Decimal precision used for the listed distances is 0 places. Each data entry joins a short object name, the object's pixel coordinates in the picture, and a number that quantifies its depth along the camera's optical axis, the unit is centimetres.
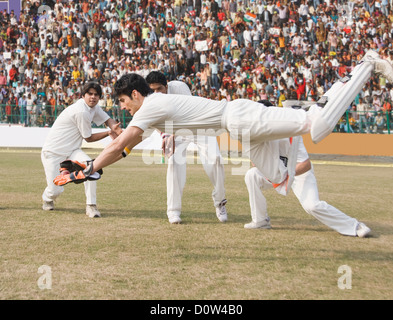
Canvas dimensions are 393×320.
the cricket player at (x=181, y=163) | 821
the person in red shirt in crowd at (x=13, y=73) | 2872
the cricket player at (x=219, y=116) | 616
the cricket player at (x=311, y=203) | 718
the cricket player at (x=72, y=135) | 898
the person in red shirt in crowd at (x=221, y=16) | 2589
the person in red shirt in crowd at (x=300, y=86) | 2130
